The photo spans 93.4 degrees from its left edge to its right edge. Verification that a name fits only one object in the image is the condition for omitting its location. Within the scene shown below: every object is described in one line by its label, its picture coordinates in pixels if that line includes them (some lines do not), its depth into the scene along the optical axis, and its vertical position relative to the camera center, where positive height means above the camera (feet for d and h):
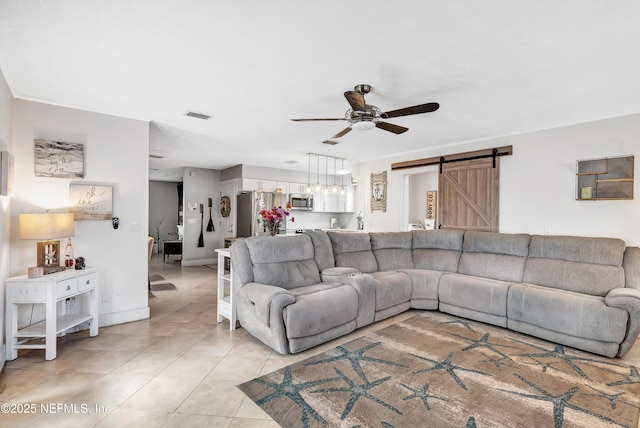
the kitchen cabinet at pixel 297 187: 26.99 +2.25
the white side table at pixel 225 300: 11.73 -3.62
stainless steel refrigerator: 23.61 +0.22
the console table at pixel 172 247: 28.25 -3.39
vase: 14.35 -0.77
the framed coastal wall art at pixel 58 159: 10.78 +1.87
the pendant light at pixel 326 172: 21.73 +3.70
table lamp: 9.39 -0.71
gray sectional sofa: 9.70 -2.86
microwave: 26.22 +0.97
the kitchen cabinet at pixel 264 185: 24.58 +2.28
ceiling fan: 8.43 +3.02
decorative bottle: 10.82 -1.67
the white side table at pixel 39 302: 9.14 -2.84
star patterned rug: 6.66 -4.51
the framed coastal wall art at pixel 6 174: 8.40 +1.05
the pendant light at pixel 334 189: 22.20 +1.74
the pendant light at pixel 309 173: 21.66 +3.65
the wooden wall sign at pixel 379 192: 20.88 +1.50
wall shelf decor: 11.82 +1.50
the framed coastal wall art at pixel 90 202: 11.31 +0.33
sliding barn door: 15.67 +1.03
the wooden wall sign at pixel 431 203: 26.78 +0.90
